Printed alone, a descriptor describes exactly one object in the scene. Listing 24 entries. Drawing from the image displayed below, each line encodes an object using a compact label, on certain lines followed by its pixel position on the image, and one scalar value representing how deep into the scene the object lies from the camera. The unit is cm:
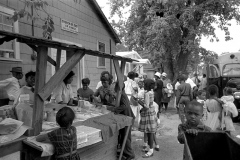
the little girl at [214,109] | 439
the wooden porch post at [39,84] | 241
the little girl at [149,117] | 463
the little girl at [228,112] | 440
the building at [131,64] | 1922
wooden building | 529
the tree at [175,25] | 1162
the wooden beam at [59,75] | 246
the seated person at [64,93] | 420
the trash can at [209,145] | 247
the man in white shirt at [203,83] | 1233
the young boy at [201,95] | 719
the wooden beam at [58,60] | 435
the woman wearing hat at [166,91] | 948
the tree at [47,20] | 378
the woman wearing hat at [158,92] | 823
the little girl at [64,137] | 237
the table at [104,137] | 310
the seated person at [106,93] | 442
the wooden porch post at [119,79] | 417
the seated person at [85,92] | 567
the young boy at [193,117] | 278
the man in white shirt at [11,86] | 413
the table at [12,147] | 214
